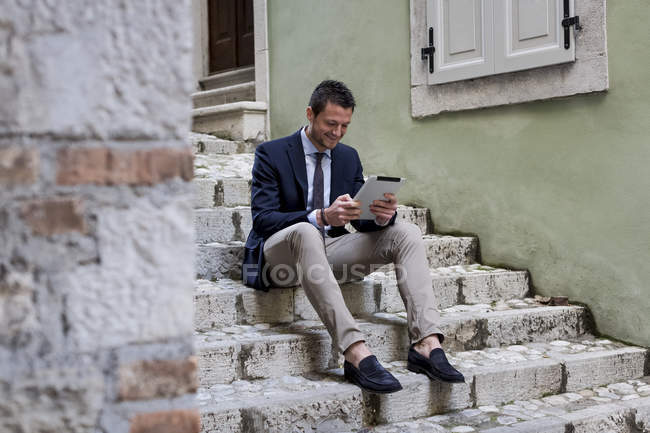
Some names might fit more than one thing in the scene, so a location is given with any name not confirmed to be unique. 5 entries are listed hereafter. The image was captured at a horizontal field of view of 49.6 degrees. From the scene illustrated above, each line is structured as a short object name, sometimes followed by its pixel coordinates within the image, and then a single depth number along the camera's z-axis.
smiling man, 2.96
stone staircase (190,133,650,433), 2.80
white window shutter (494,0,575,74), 3.97
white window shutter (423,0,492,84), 4.39
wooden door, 7.09
